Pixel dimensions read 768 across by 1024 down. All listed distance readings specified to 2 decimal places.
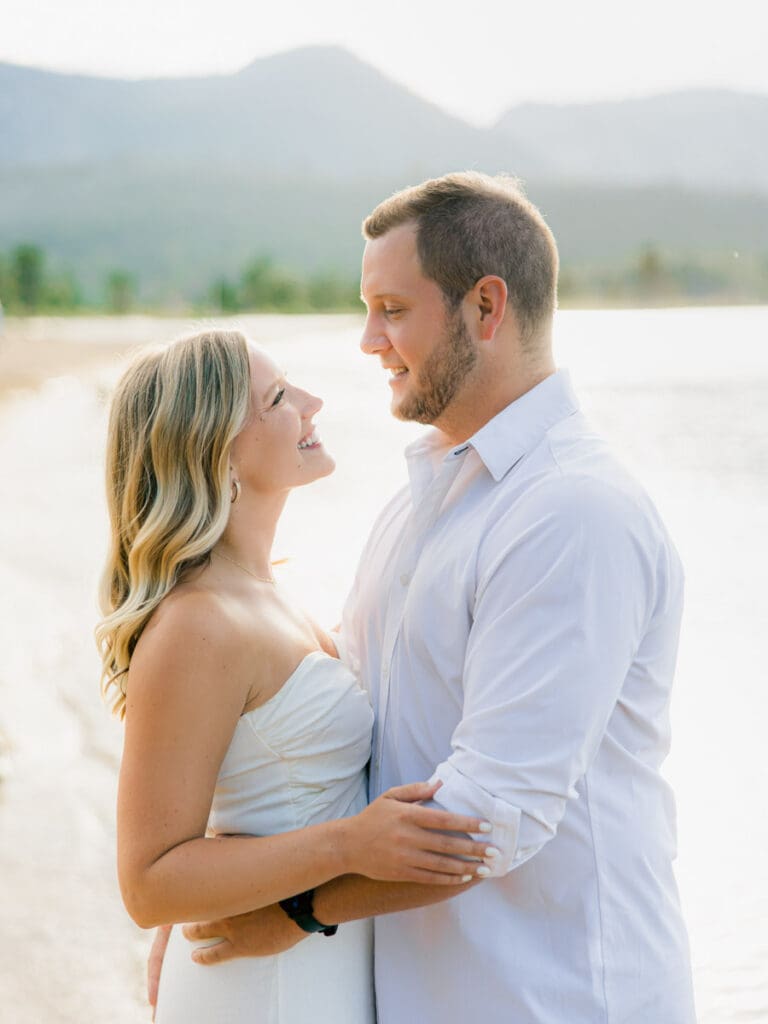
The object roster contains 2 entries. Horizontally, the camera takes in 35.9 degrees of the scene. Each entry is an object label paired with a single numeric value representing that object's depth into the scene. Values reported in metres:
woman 1.67
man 1.56
